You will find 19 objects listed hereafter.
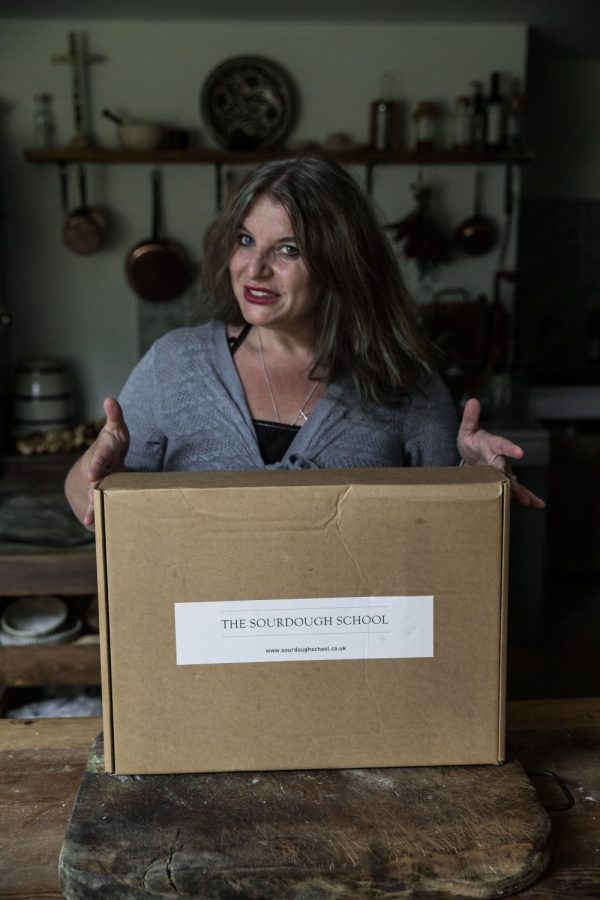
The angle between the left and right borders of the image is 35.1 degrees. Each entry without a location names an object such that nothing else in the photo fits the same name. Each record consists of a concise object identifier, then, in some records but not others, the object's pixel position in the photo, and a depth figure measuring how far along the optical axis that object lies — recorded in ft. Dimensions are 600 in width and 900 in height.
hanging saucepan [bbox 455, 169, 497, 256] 12.51
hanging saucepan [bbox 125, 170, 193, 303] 12.16
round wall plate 11.83
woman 4.29
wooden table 2.58
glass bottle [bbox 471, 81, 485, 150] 12.10
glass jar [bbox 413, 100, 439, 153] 12.01
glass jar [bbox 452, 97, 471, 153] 12.16
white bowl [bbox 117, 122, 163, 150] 11.48
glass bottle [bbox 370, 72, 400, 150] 11.91
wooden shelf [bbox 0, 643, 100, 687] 6.69
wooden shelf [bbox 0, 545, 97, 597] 6.59
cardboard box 2.59
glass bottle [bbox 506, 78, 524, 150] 12.17
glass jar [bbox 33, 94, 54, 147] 11.77
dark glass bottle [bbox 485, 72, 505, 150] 12.01
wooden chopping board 2.43
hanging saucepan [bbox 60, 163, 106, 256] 11.96
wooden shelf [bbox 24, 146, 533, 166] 11.56
